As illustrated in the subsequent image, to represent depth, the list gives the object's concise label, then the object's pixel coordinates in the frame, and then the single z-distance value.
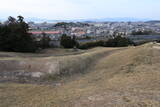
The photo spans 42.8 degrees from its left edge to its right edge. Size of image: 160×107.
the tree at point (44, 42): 32.78
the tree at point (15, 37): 23.80
